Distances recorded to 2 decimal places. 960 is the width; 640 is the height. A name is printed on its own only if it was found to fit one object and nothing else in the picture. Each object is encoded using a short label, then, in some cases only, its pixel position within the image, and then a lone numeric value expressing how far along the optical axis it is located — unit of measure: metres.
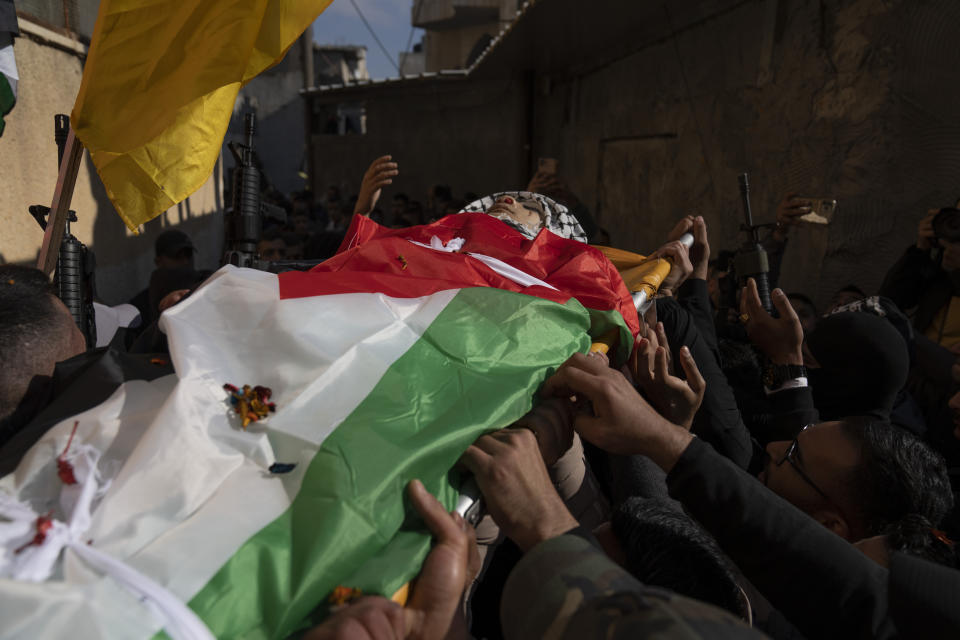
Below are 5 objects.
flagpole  1.97
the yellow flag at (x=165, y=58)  1.86
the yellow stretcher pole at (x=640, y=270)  2.31
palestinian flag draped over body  0.87
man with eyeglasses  1.09
